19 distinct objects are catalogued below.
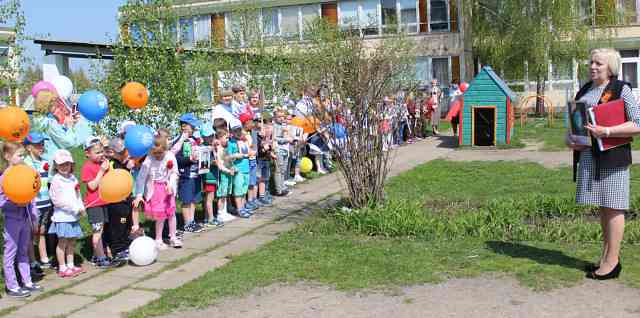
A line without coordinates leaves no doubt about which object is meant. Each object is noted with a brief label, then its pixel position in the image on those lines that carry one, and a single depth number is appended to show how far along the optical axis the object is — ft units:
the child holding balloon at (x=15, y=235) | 20.90
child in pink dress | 26.20
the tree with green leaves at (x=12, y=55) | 24.27
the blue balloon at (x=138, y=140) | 25.26
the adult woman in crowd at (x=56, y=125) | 26.30
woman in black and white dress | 19.65
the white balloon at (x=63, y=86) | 31.42
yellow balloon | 44.43
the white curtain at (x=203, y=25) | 124.46
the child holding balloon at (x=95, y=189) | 24.02
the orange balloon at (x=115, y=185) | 22.65
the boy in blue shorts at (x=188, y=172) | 29.22
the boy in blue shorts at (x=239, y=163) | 32.01
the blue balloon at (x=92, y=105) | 28.32
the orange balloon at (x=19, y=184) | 19.71
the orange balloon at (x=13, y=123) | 21.33
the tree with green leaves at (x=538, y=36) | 91.25
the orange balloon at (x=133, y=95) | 29.81
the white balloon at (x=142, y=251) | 23.80
